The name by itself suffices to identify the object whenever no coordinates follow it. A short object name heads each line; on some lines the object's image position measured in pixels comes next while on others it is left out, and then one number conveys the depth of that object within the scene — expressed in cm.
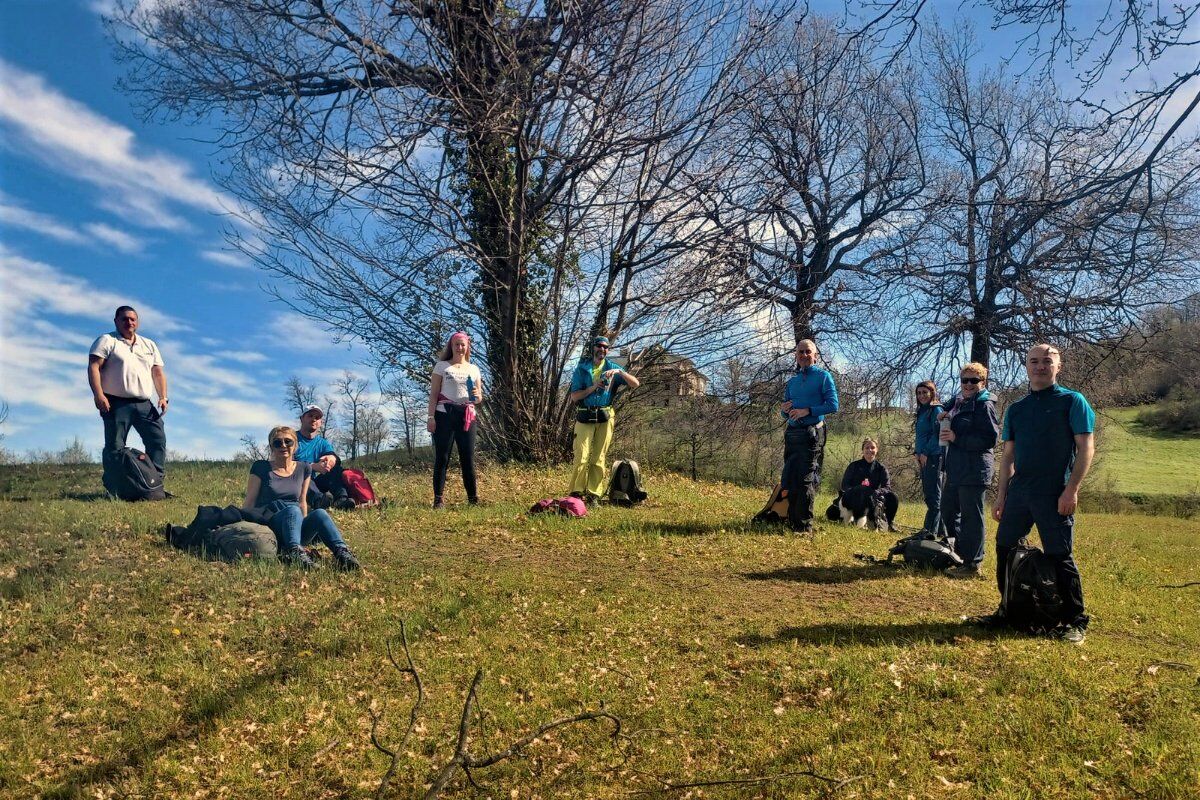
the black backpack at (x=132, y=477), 999
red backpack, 1014
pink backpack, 1012
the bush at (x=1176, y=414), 3491
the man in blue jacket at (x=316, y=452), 904
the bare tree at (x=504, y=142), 1352
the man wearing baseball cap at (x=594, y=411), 1057
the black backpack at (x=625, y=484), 1162
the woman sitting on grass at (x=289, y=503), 709
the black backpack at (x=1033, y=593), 571
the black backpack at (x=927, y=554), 805
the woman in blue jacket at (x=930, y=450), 1027
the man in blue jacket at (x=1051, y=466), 556
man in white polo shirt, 983
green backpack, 701
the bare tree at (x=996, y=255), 1519
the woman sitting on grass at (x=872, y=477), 1138
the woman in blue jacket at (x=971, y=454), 777
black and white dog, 1125
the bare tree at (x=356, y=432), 2781
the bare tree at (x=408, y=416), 1708
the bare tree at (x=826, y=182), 2075
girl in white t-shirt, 993
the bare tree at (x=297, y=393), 2619
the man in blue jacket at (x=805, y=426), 878
